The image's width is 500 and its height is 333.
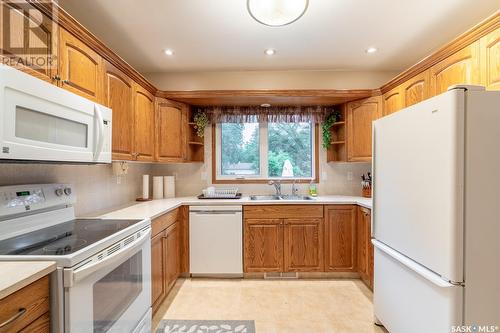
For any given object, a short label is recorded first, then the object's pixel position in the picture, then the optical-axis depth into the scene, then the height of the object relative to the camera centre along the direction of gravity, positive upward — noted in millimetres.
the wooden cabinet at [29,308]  820 -510
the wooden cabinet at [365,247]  2588 -859
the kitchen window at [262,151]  3537 +199
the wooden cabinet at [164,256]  2110 -860
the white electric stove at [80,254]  1056 -443
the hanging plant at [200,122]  3303 +559
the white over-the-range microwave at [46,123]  1051 +209
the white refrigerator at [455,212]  1212 -231
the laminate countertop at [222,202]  2402 -417
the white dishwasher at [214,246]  2871 -922
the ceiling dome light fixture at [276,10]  1604 +1009
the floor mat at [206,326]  1976 -1294
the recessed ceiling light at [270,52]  2608 +1182
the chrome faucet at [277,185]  3348 -272
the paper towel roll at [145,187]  2980 -266
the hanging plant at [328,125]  3324 +527
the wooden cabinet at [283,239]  2873 -840
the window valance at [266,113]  3390 +695
